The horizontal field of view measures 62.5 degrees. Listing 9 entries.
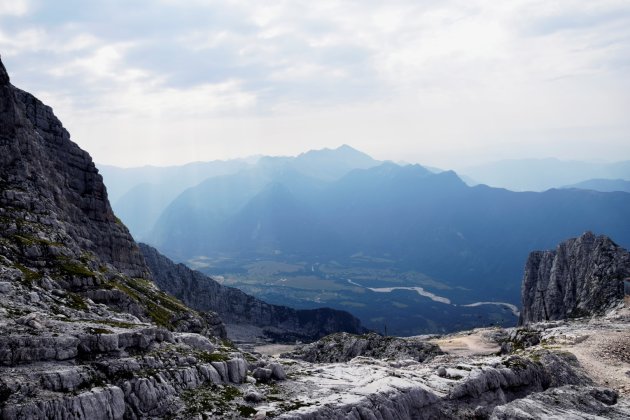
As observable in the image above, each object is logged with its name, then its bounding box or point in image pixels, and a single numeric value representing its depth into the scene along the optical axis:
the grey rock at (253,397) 50.53
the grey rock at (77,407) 37.81
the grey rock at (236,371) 55.48
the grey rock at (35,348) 42.78
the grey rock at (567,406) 54.84
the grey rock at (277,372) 59.81
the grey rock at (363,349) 118.00
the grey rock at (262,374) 58.56
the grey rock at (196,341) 62.24
